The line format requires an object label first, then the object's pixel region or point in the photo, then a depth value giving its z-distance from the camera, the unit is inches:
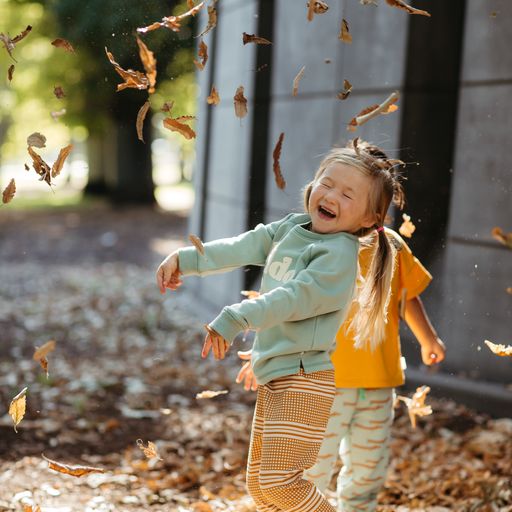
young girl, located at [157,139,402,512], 206.3
